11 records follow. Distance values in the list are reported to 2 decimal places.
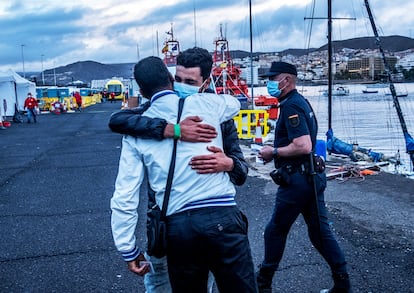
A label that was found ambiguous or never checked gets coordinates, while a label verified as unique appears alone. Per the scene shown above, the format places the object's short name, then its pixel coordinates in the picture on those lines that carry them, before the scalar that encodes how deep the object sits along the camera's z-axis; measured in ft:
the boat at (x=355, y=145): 36.09
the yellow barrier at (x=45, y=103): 153.57
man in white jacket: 8.56
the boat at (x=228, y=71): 103.57
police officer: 13.08
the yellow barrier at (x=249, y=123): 56.61
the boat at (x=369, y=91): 378.77
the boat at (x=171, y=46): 105.60
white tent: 102.27
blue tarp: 43.04
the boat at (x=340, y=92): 257.32
